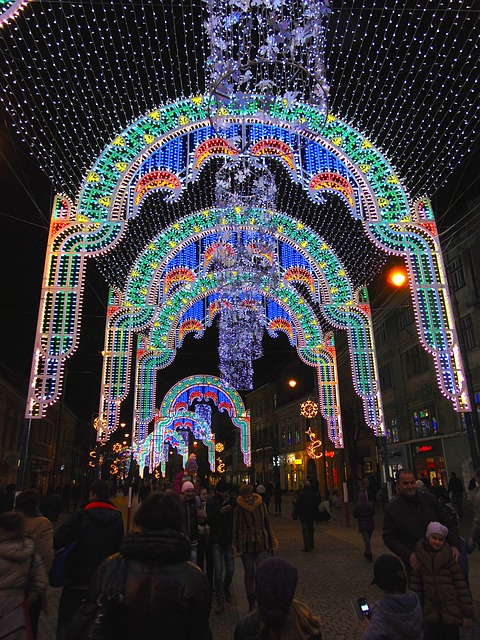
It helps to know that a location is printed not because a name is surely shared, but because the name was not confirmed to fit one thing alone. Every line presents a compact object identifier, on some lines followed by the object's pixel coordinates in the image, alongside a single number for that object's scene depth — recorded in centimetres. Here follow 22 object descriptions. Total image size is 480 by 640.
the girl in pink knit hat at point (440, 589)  416
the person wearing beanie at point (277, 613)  241
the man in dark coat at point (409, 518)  493
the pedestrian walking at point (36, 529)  457
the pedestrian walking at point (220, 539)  794
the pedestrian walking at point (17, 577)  360
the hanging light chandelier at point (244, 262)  1557
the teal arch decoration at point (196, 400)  3656
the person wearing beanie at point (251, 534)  719
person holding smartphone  318
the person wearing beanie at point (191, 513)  747
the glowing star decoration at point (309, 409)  2989
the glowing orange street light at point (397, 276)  1388
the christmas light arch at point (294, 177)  1202
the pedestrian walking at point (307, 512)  1321
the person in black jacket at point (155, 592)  226
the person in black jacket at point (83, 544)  427
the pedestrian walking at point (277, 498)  2634
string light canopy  925
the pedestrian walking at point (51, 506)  703
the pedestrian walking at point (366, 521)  1121
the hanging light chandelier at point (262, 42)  838
